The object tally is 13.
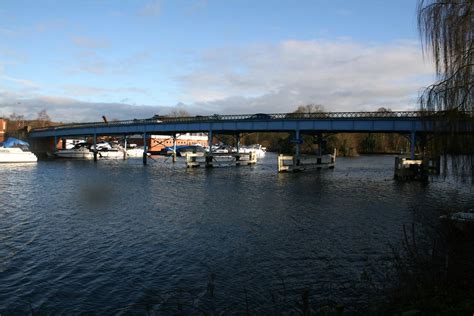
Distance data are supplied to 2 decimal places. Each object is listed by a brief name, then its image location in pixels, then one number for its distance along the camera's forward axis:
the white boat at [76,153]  107.31
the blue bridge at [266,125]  60.03
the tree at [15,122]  152.00
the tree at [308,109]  143.50
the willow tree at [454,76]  16.58
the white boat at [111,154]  111.38
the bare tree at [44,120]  169.70
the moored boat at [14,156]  79.62
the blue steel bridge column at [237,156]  82.50
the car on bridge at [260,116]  72.84
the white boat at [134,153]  123.16
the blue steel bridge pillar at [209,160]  73.71
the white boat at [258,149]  125.62
